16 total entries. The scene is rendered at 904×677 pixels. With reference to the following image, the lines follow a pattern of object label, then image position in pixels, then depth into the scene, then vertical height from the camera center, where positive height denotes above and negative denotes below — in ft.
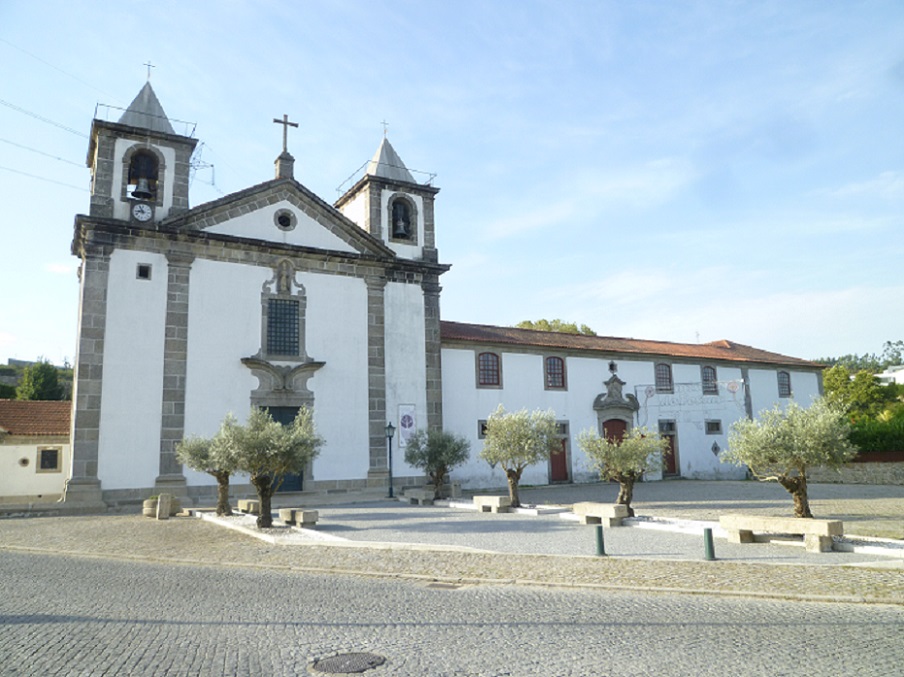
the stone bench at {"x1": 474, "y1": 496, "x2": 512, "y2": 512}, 55.83 -4.39
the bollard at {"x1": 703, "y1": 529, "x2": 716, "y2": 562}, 32.33 -4.85
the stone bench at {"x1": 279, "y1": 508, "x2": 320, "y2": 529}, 46.96 -4.34
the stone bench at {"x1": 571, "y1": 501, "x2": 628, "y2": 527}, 45.50 -4.42
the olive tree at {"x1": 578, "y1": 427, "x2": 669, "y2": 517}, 50.29 -0.61
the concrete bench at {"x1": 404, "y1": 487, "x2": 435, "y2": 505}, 64.90 -4.17
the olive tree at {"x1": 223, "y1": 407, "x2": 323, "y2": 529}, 46.96 +0.37
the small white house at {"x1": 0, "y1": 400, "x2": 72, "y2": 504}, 76.02 +0.68
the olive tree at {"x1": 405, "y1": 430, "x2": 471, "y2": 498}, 67.31 -0.20
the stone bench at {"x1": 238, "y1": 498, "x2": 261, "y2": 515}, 57.88 -4.27
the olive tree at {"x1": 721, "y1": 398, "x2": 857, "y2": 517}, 43.68 -0.05
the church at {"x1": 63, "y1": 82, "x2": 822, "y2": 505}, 62.85 +13.01
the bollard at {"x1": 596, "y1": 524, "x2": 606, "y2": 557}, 33.97 -4.85
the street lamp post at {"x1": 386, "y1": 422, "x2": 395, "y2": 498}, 72.75 +2.34
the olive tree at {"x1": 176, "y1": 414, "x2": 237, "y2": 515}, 53.60 -0.09
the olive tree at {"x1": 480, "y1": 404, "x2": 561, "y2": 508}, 58.65 +0.73
